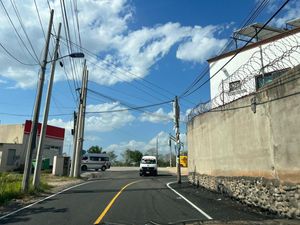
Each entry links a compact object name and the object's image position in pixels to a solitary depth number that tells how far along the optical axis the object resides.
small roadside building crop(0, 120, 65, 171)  26.79
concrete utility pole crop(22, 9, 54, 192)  12.30
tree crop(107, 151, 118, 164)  73.68
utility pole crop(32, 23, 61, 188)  13.39
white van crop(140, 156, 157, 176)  27.18
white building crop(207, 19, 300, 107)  7.88
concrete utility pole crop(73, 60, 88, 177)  22.77
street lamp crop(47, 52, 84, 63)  14.06
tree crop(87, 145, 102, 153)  63.54
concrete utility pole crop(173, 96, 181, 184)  18.76
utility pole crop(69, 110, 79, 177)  22.67
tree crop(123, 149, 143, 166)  65.97
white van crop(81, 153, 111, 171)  34.91
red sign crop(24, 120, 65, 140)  33.35
